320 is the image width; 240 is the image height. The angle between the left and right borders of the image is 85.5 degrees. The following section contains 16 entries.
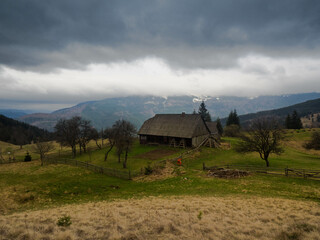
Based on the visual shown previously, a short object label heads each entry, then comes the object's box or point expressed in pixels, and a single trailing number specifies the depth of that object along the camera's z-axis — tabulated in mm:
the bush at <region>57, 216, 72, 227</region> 9983
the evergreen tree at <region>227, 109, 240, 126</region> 95062
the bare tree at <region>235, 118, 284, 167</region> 29359
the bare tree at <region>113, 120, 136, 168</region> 33375
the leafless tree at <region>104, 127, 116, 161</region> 38950
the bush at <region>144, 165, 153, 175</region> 28453
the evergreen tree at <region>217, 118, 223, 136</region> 86125
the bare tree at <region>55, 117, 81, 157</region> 46281
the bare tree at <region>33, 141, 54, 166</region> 35947
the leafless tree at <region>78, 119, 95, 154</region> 50231
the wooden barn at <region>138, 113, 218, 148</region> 46281
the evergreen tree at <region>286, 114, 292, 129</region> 85688
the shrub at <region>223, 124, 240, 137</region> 79175
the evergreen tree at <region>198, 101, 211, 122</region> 94712
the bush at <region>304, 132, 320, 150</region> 40156
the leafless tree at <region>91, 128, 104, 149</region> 53000
